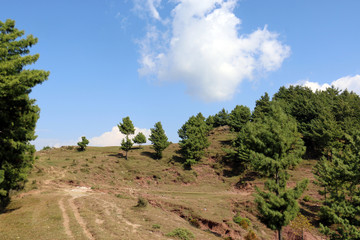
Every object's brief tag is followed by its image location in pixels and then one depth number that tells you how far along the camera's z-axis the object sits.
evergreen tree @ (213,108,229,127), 115.30
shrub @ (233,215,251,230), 31.76
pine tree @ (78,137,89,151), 81.62
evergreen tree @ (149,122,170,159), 70.75
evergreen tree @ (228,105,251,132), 84.88
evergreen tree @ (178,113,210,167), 65.88
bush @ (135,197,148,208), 28.00
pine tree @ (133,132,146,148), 78.88
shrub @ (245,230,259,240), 28.12
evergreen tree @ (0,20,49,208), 16.44
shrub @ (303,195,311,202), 42.29
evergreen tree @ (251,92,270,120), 82.25
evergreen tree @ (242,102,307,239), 18.42
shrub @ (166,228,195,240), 19.02
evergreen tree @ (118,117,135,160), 67.94
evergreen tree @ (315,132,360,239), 21.52
